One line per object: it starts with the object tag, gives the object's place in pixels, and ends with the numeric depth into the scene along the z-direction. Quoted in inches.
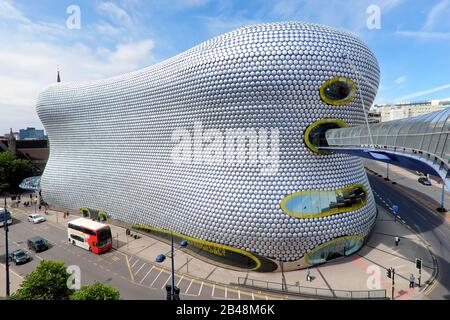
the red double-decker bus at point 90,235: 1090.7
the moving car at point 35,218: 1525.6
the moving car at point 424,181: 2144.9
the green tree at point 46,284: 605.6
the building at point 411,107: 5538.9
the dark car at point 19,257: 1018.1
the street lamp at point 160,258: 588.0
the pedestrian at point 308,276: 857.9
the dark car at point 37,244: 1129.4
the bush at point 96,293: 550.3
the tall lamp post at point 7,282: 754.5
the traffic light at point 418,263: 778.7
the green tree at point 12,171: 2162.5
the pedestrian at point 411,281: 790.5
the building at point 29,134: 7546.3
